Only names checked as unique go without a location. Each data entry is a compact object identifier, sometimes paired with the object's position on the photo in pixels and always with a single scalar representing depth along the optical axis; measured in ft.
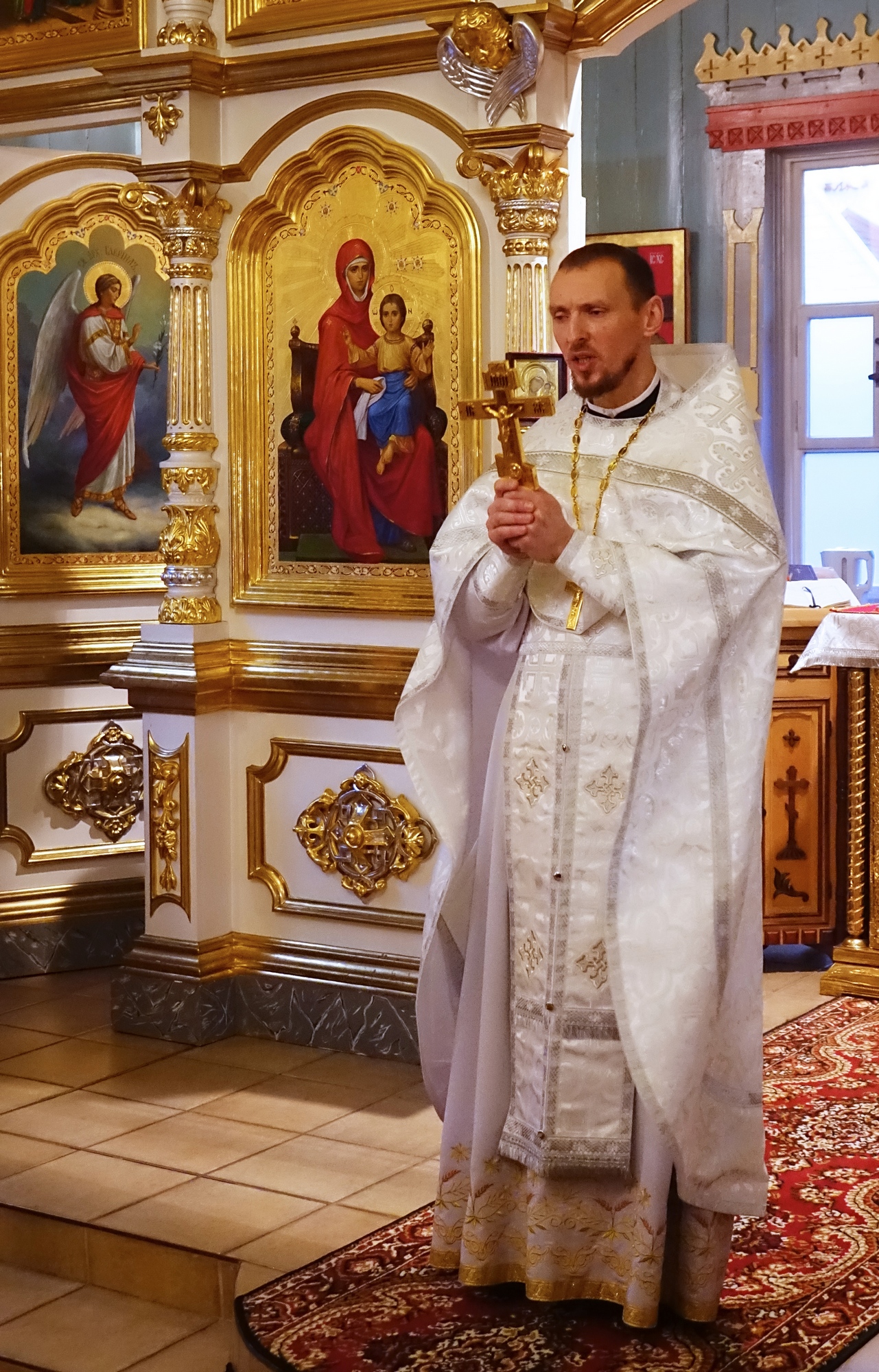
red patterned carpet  10.23
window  26.30
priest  10.02
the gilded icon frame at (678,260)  26.53
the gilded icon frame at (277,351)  15.92
